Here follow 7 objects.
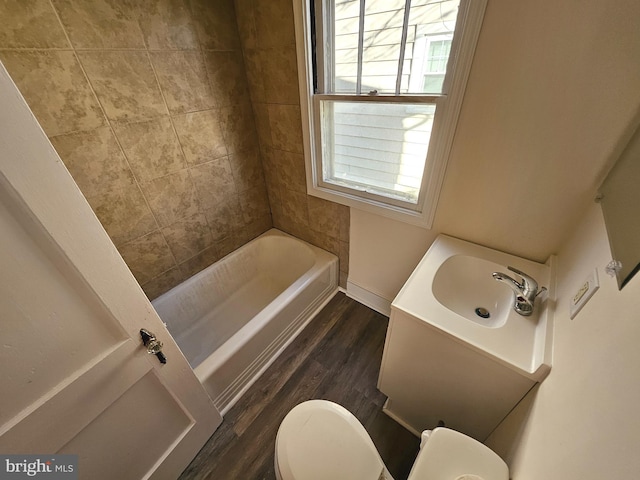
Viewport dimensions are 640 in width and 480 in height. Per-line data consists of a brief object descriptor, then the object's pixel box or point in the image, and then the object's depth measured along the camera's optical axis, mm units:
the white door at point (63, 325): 469
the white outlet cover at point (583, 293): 609
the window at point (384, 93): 940
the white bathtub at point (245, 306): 1322
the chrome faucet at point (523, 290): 854
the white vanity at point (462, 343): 771
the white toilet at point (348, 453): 659
